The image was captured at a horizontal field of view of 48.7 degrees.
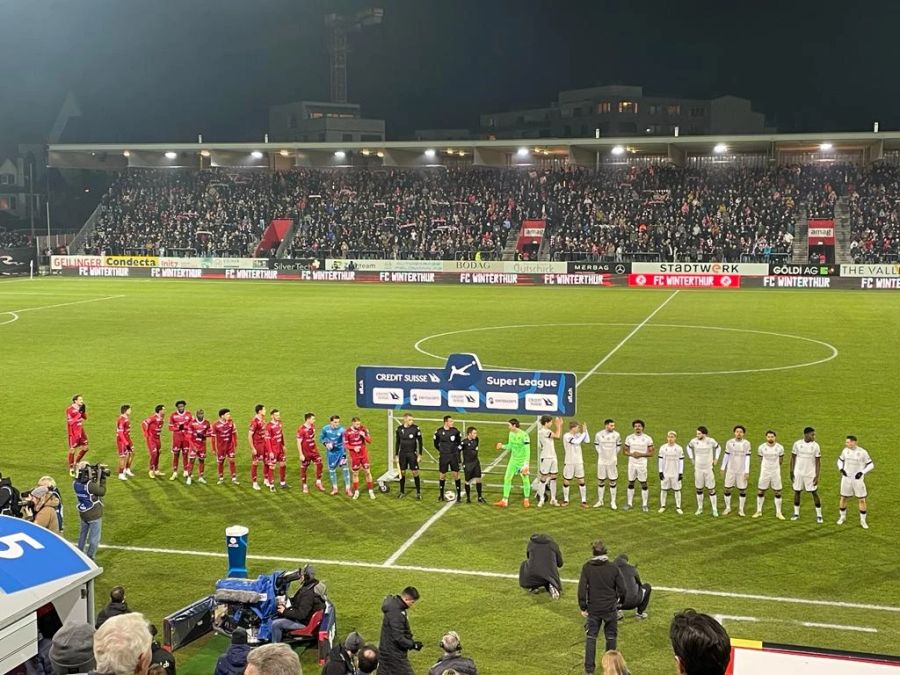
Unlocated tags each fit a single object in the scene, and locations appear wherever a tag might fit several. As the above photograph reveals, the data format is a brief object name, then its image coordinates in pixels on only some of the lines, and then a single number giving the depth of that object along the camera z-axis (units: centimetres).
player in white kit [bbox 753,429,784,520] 1538
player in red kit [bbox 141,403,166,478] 1808
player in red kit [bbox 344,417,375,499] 1673
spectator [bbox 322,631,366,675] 870
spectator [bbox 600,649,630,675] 628
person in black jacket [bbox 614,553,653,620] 1142
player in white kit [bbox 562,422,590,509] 1616
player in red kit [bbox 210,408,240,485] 1777
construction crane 12550
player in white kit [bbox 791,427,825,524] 1519
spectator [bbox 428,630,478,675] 830
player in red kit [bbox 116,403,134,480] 1791
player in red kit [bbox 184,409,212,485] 1772
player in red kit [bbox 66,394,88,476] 1822
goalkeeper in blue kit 1698
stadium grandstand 5916
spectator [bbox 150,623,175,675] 822
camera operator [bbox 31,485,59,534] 1216
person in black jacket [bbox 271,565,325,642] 1047
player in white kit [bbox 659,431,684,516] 1569
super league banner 1628
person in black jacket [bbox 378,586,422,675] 957
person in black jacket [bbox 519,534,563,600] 1225
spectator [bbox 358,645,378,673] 853
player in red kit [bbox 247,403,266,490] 1744
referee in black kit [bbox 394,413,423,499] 1683
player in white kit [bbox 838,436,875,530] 1498
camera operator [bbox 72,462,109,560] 1338
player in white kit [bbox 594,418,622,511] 1608
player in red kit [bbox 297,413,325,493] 1709
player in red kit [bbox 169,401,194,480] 1783
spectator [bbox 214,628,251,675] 820
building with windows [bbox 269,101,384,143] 11075
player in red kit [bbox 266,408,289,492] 1714
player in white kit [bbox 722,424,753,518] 1555
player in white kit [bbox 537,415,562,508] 1634
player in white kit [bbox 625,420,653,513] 1595
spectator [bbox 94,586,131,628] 957
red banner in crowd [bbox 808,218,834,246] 5812
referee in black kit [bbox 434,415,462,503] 1650
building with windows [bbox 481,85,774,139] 11256
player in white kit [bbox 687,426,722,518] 1569
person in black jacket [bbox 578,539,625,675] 1034
